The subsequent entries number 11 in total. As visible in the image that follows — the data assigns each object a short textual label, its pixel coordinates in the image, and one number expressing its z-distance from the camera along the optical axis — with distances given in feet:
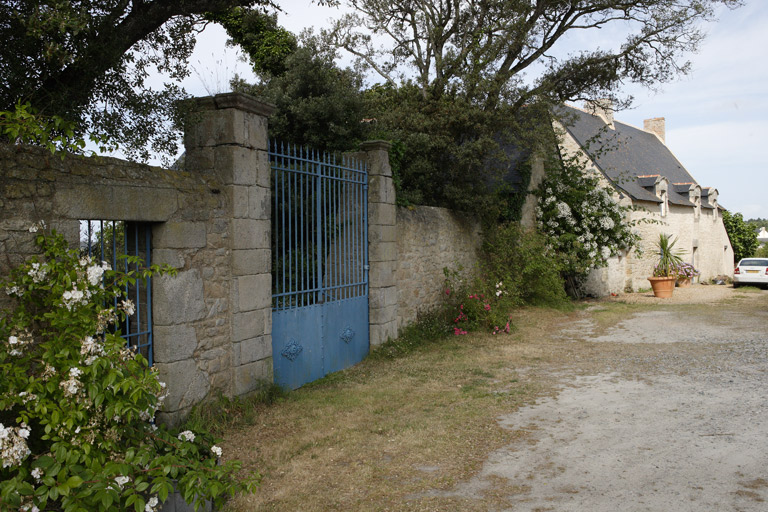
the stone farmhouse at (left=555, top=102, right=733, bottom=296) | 56.70
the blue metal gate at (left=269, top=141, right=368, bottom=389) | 18.99
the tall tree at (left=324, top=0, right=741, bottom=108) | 35.14
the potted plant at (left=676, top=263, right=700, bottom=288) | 60.58
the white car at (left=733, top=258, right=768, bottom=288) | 58.75
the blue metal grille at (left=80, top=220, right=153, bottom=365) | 13.74
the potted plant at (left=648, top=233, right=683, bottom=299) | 51.70
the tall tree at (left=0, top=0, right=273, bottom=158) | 12.76
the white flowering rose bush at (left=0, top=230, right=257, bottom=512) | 8.75
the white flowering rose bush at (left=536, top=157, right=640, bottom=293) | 45.85
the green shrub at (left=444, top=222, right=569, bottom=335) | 30.73
